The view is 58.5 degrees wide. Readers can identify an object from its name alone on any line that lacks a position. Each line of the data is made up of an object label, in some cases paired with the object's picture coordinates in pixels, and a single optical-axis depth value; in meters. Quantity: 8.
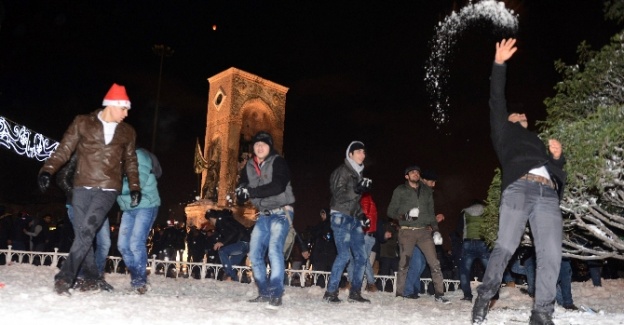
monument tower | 40.00
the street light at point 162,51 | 28.77
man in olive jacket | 7.89
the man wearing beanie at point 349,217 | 6.52
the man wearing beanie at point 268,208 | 5.52
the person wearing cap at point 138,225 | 5.85
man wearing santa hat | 4.95
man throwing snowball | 4.25
